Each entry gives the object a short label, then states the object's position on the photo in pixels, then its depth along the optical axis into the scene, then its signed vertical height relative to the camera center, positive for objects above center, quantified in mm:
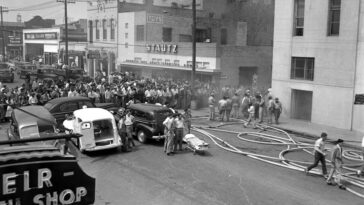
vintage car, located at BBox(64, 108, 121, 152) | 15297 -2767
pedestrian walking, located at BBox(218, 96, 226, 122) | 22953 -2752
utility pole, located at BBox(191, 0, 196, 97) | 27094 -67
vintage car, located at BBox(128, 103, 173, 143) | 17219 -2693
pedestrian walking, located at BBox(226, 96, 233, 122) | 22938 -2750
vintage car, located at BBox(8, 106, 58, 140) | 14656 -2561
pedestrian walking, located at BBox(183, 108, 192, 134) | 18375 -2697
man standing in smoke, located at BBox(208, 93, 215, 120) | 23062 -2736
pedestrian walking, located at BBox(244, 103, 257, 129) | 21641 -2946
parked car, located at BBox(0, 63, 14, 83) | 43125 -2359
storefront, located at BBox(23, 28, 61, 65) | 64875 +1408
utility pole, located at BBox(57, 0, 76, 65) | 47500 +4962
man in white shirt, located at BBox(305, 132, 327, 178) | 13055 -2868
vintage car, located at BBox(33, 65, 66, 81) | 42094 -2061
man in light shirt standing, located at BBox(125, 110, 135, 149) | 16531 -2775
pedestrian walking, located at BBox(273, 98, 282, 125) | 22656 -2755
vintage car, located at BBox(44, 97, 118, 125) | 18438 -2307
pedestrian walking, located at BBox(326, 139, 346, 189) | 12500 -3053
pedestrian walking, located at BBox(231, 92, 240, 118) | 24219 -2705
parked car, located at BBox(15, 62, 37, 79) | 46391 -1899
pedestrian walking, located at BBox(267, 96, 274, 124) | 22730 -2743
